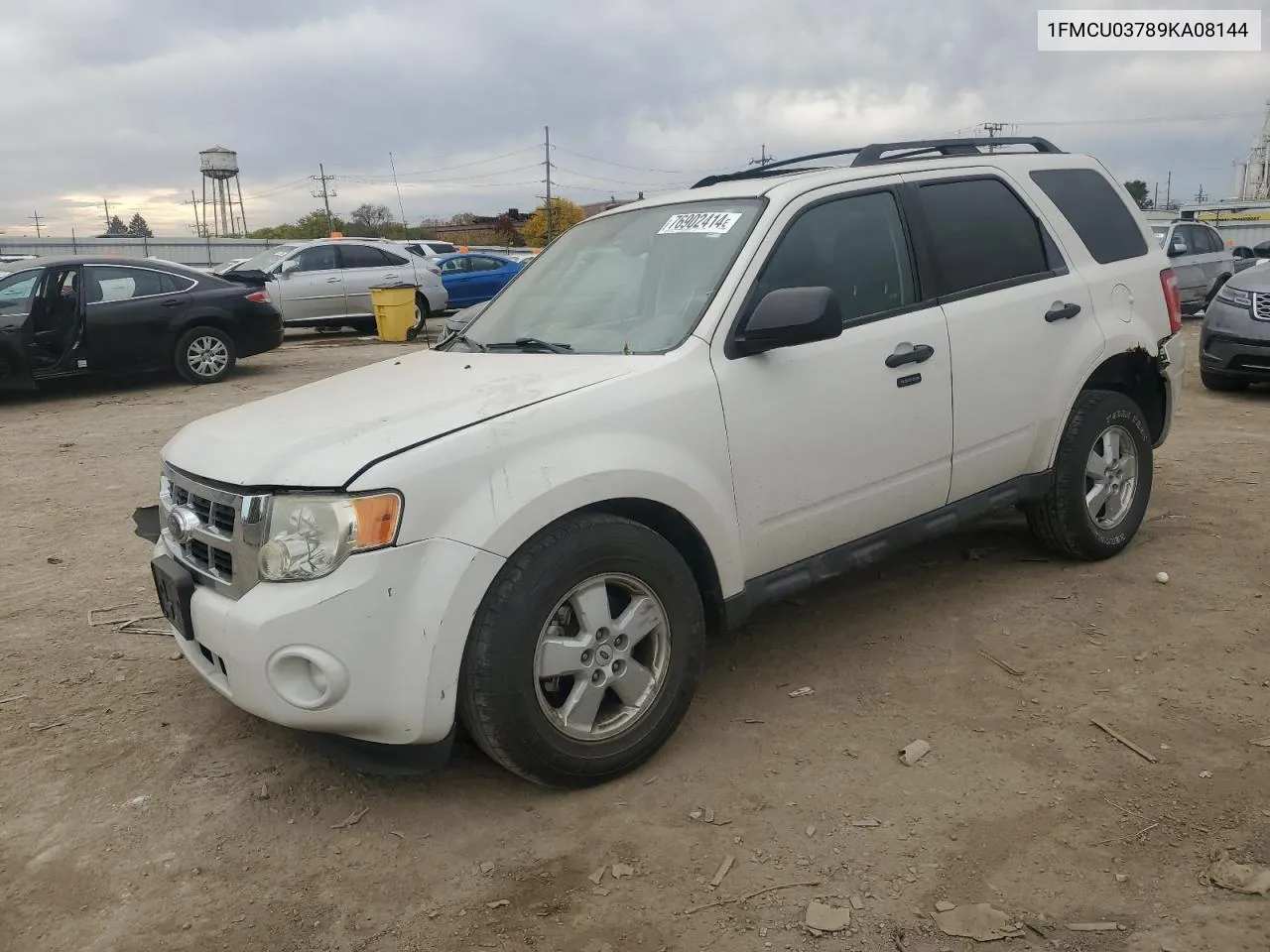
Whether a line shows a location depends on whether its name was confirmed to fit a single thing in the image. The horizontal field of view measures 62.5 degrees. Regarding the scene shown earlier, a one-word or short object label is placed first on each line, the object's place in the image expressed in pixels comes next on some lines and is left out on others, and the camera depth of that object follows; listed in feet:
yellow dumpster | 53.57
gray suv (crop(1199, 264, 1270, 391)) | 30.14
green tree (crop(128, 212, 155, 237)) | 329.72
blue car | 71.26
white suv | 9.06
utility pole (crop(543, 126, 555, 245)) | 212.09
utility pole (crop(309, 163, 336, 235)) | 276.21
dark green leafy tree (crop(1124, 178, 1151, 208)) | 224.55
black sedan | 35.42
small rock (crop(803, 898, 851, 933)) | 8.11
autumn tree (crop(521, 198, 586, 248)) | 228.02
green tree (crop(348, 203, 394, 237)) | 221.66
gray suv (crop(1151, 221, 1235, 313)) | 52.24
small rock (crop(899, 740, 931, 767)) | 10.52
